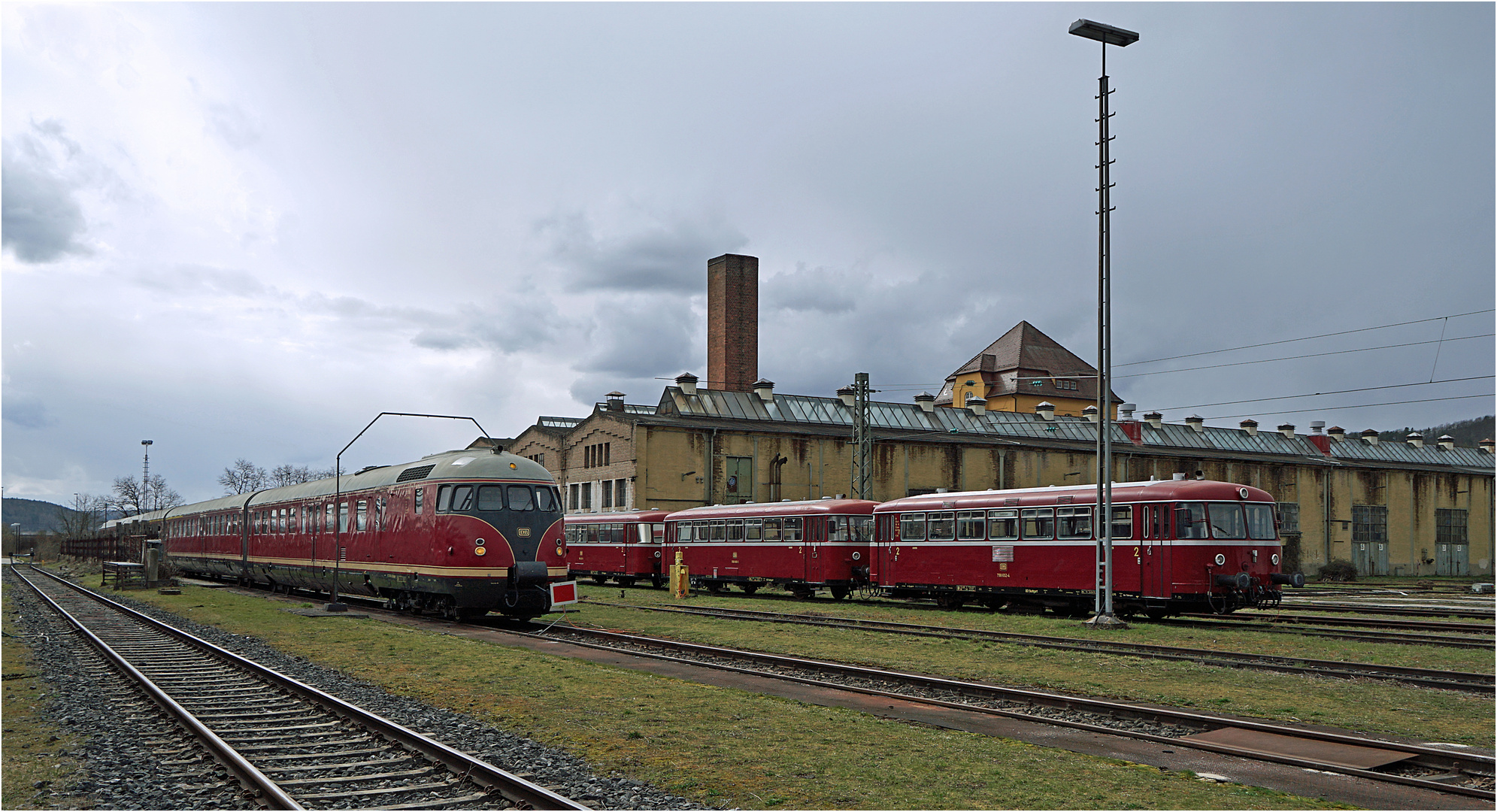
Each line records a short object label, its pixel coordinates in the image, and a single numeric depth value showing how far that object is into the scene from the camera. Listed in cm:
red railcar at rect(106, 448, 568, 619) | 2216
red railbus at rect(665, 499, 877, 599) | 3344
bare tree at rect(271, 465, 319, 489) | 12231
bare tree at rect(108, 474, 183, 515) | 11381
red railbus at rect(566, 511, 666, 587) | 4272
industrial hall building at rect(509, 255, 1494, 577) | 5375
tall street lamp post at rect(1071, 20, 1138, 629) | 2323
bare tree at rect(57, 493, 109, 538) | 11075
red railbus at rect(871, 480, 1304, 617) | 2366
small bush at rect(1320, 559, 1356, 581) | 6169
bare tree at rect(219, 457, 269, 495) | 12381
